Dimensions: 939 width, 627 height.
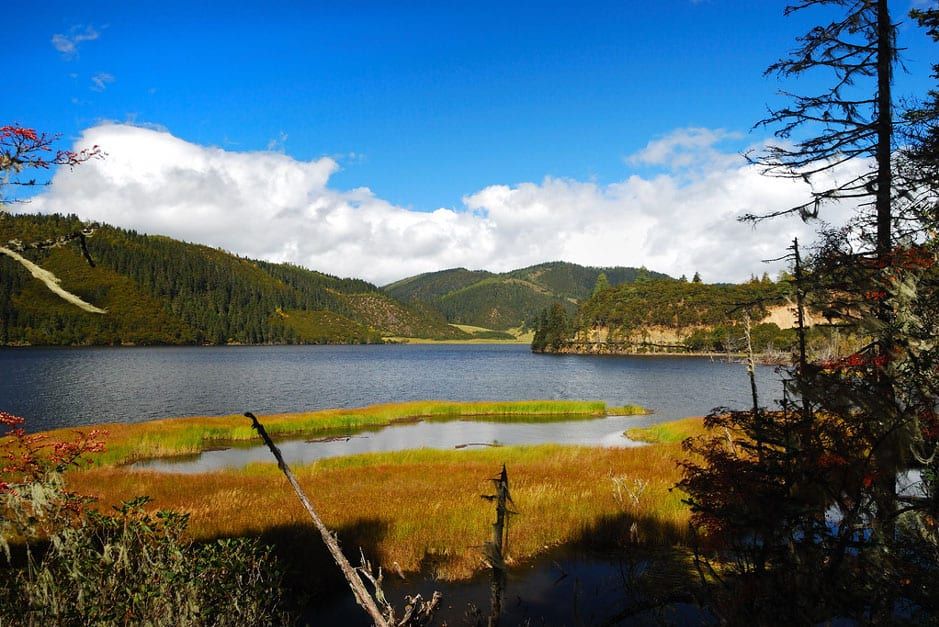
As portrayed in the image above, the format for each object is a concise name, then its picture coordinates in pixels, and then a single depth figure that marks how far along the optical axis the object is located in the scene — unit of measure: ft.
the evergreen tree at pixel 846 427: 18.20
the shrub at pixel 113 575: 17.11
